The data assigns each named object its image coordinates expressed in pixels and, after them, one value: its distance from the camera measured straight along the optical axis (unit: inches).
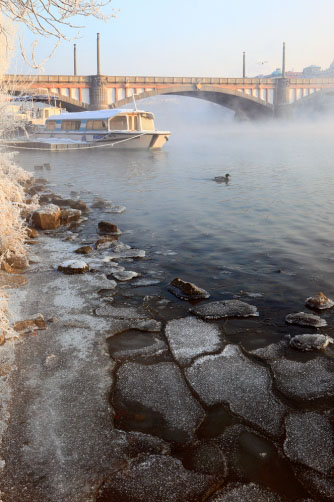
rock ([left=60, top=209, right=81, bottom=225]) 433.7
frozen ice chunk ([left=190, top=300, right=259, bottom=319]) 221.0
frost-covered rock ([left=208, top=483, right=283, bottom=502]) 110.8
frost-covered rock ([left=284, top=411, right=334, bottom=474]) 123.3
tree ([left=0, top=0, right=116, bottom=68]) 155.3
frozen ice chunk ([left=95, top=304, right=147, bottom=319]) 216.8
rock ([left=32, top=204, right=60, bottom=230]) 396.5
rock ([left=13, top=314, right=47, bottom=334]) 191.9
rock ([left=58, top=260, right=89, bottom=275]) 275.3
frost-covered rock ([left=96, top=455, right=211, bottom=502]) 111.0
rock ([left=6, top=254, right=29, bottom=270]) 274.8
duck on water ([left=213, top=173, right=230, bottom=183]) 748.6
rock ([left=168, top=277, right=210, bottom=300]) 248.2
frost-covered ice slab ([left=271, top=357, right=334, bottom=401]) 156.0
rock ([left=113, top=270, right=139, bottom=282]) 272.2
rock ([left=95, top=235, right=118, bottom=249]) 347.4
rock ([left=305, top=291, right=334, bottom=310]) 231.8
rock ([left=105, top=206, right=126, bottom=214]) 507.4
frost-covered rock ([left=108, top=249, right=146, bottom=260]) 321.5
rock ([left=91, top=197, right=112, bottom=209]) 534.4
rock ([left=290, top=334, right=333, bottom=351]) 187.2
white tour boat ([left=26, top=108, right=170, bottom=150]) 1216.9
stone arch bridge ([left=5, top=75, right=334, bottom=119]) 1919.3
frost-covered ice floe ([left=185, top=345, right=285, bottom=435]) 143.3
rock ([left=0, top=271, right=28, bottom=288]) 245.3
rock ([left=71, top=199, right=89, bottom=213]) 501.3
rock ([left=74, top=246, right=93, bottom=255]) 322.7
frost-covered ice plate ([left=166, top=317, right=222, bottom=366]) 181.0
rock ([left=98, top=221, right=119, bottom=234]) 400.8
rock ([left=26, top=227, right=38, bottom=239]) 360.5
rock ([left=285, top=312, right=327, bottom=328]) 210.8
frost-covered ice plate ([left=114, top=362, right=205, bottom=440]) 140.5
